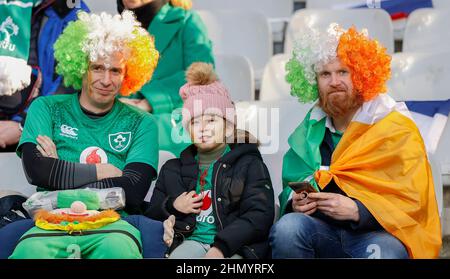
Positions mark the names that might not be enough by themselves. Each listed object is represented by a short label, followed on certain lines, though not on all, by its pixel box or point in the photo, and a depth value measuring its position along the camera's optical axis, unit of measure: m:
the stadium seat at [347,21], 8.84
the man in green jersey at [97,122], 6.07
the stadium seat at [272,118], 7.08
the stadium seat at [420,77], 7.59
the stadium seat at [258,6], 10.29
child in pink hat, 5.72
